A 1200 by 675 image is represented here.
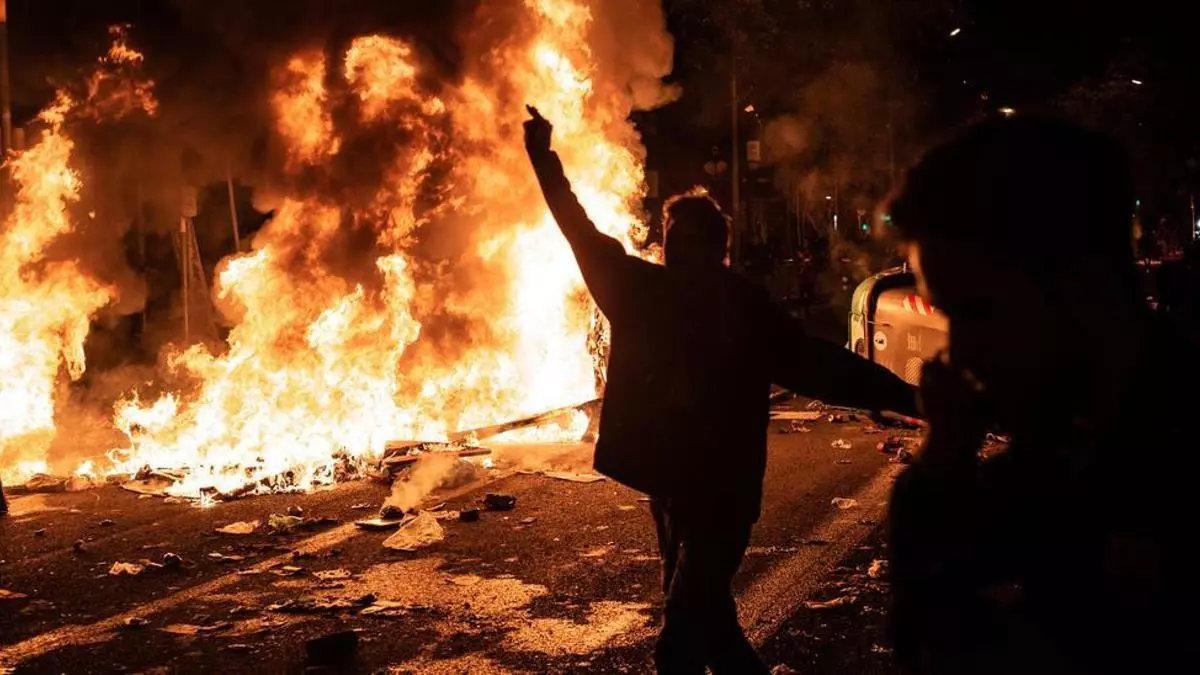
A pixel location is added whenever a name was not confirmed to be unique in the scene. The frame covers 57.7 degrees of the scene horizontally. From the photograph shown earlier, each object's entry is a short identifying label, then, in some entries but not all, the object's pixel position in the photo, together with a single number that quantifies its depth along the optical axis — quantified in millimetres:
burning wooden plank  10137
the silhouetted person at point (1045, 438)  1506
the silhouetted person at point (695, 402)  3422
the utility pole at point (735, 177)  24281
